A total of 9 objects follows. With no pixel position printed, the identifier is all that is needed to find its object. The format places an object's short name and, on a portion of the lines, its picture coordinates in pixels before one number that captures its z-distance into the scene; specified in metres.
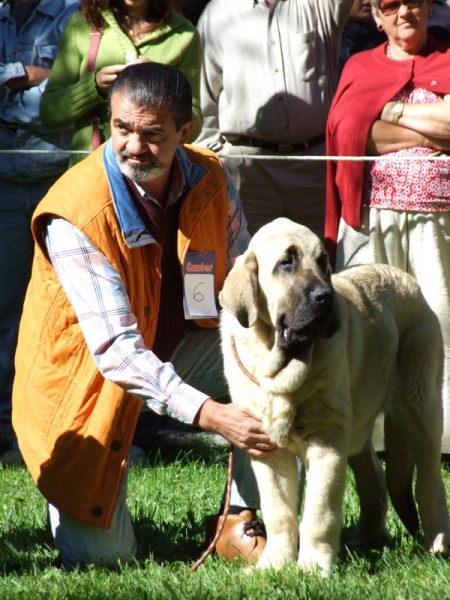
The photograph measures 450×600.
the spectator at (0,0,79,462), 11.75
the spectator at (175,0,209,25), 13.85
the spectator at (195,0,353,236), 11.91
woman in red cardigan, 9.98
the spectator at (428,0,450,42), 11.95
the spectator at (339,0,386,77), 13.16
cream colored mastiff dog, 6.84
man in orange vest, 7.46
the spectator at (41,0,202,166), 10.50
